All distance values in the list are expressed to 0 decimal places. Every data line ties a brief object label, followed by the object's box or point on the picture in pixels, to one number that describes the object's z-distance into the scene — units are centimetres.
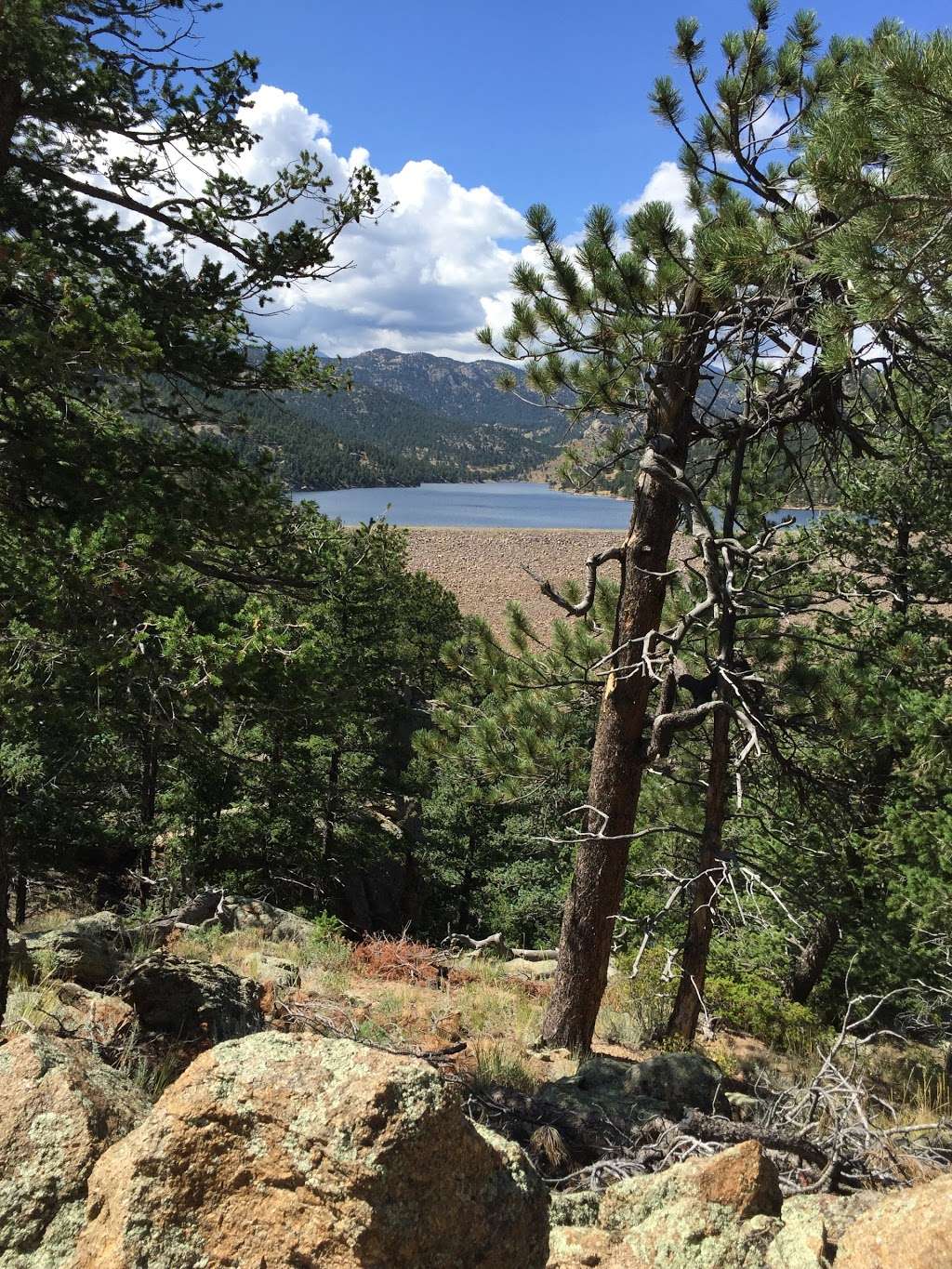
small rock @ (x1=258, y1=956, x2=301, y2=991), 581
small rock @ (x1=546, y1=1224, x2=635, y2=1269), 223
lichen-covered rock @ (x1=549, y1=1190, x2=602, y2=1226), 260
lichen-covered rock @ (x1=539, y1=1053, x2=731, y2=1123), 393
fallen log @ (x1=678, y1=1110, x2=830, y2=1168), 316
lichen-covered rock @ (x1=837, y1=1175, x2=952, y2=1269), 177
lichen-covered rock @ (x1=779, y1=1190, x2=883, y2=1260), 221
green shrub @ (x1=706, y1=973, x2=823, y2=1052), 767
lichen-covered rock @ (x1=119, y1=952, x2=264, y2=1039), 400
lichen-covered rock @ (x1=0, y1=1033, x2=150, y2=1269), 191
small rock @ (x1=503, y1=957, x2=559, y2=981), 839
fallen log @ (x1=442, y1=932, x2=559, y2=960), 1012
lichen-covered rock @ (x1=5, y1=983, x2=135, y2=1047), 368
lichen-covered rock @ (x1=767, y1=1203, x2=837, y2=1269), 204
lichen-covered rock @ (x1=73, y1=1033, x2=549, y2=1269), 176
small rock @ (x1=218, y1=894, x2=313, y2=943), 832
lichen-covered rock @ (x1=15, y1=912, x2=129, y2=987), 493
